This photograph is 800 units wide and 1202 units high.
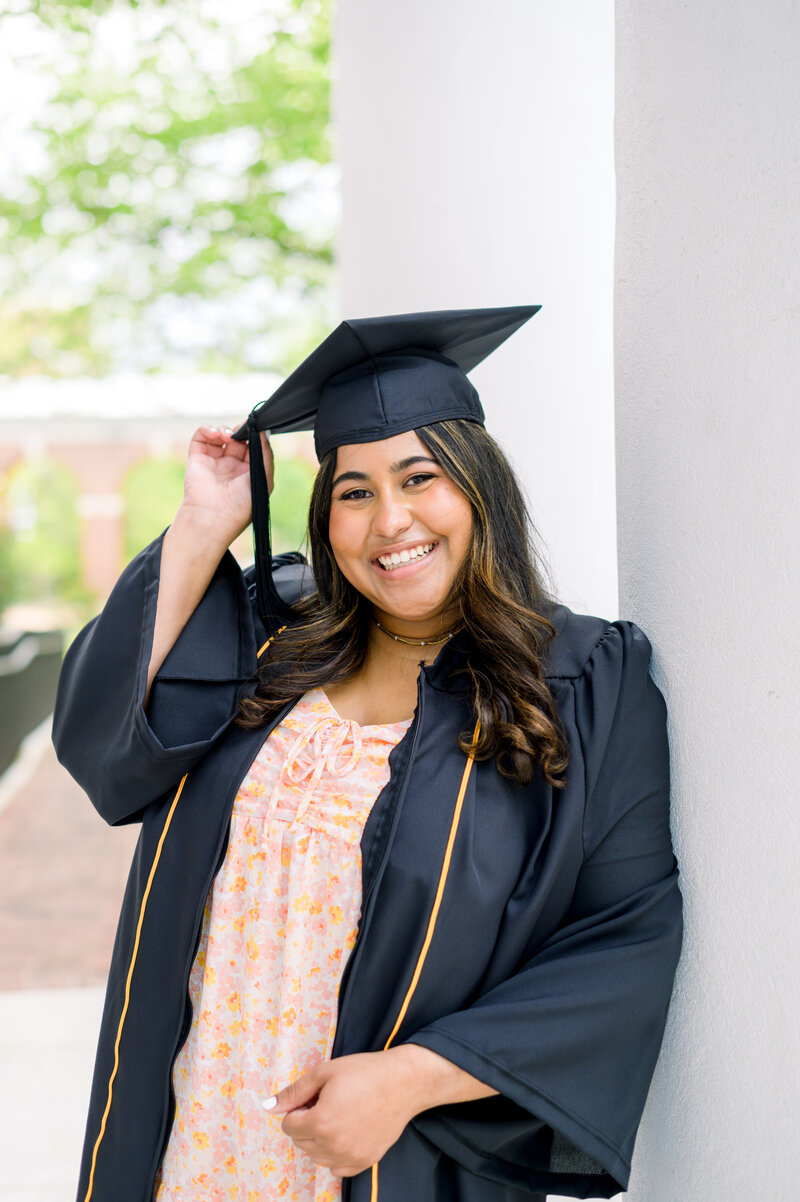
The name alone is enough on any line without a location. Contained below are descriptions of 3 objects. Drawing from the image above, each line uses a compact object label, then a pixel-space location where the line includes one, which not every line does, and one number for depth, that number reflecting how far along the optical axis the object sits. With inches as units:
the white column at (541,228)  105.7
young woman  59.6
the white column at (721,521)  47.8
